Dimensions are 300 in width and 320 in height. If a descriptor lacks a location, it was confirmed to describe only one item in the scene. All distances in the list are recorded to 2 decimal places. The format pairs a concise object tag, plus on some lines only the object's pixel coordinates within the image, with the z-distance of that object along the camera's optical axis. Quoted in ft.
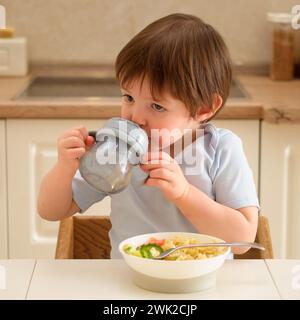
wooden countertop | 8.07
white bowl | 4.68
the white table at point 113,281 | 4.73
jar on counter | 9.67
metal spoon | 4.84
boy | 5.22
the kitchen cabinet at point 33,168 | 8.29
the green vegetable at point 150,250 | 4.87
